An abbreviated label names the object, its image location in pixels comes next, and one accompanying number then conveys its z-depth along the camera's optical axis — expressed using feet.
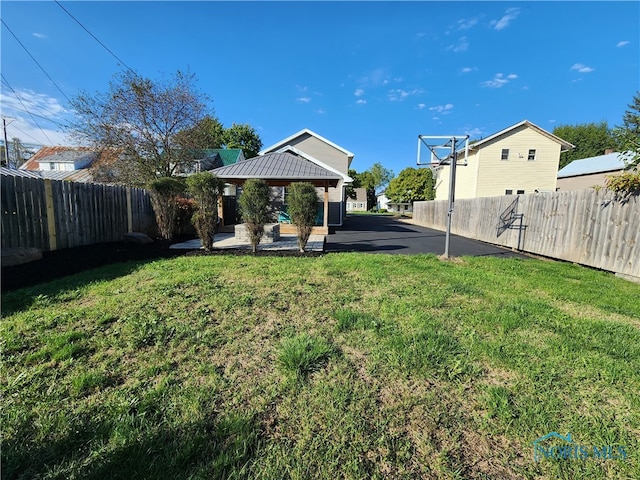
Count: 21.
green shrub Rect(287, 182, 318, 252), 23.38
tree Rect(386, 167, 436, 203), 129.29
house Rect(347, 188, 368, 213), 216.95
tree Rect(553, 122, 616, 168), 130.41
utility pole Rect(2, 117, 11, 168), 80.42
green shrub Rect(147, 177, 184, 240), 25.30
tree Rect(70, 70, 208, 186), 49.21
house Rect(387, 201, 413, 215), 151.76
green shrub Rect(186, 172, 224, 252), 23.38
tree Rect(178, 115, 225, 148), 53.36
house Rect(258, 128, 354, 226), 64.75
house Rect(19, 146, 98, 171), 102.27
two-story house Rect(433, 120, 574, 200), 67.21
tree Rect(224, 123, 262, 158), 122.42
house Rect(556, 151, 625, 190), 72.78
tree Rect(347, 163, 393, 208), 223.06
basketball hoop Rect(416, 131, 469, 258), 23.41
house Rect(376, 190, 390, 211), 217.97
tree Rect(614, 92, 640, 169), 19.90
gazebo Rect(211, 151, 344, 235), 37.40
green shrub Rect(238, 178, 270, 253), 23.00
